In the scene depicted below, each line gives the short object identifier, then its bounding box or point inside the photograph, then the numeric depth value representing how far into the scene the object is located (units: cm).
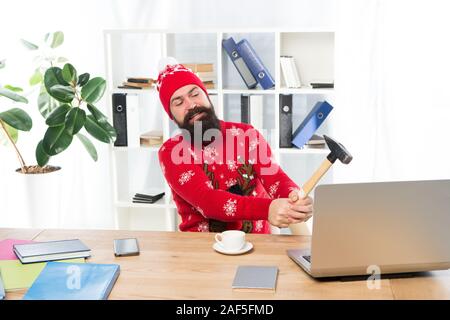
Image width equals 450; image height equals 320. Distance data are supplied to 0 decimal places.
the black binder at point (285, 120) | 347
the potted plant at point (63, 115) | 332
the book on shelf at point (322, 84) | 346
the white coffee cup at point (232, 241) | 198
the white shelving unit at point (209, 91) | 356
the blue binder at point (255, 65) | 347
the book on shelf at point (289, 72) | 349
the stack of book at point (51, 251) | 192
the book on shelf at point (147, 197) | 369
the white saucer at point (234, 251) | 197
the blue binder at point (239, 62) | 348
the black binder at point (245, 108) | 353
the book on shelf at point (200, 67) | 354
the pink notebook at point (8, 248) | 198
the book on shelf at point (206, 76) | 358
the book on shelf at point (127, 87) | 361
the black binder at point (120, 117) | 361
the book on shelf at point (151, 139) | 369
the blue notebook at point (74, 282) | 164
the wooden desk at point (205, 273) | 167
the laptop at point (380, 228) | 163
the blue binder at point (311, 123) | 342
